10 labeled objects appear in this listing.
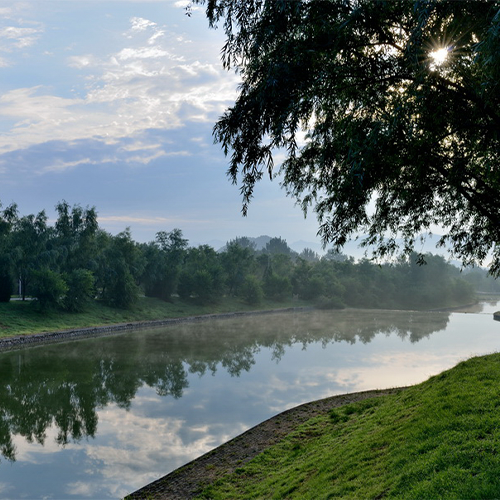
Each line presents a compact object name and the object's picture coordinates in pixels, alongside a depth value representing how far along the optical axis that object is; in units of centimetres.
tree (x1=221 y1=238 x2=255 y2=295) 7688
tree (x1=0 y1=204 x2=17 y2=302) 4122
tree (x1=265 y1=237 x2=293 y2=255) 18325
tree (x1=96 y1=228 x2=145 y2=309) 5297
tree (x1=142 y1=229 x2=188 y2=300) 6431
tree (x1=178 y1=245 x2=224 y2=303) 6662
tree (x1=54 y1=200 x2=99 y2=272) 5259
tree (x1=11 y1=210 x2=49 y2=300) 4572
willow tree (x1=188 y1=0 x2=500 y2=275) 708
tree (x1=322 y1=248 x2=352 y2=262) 15104
